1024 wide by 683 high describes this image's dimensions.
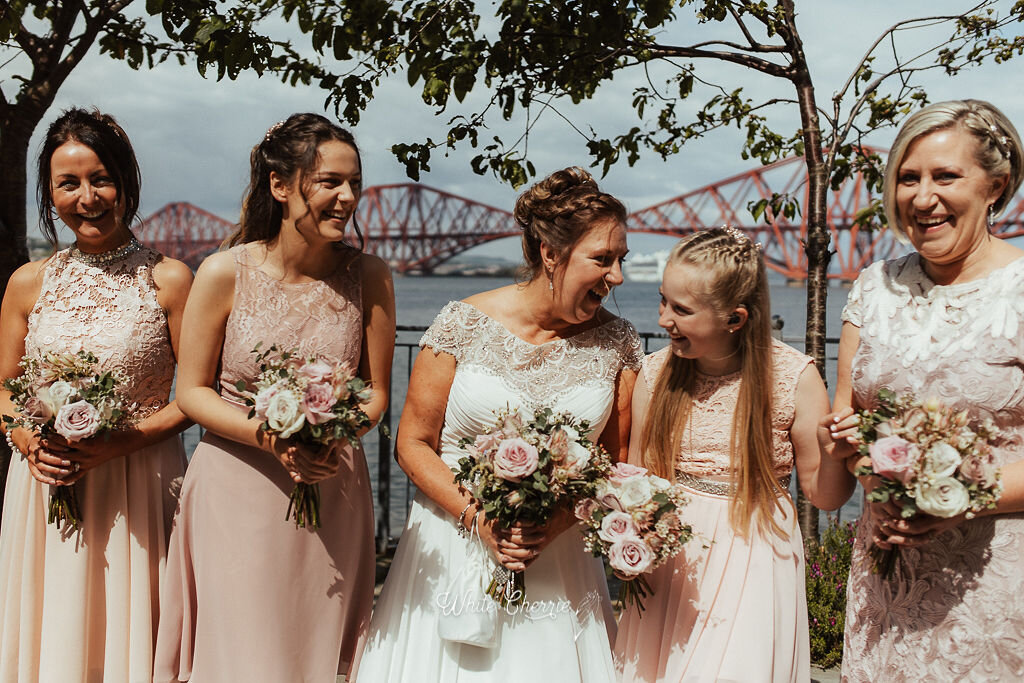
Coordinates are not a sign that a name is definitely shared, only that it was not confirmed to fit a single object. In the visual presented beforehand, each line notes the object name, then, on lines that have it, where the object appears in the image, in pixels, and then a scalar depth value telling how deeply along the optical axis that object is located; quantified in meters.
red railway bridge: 46.88
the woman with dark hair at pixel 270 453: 2.66
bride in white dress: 2.68
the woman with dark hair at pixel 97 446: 2.90
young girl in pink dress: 2.46
